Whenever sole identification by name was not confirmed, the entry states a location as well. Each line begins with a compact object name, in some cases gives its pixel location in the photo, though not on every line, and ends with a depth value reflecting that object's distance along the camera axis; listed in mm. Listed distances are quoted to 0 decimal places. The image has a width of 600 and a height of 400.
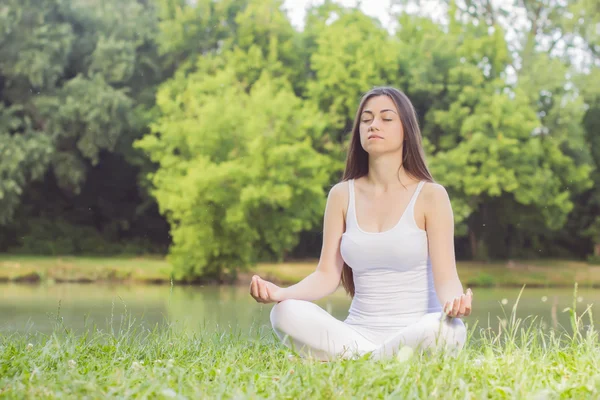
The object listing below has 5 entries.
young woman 3434
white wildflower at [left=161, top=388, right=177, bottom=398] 2479
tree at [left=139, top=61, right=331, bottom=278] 17859
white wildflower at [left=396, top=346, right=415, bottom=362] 3092
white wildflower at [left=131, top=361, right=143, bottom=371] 3039
